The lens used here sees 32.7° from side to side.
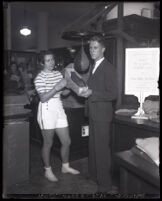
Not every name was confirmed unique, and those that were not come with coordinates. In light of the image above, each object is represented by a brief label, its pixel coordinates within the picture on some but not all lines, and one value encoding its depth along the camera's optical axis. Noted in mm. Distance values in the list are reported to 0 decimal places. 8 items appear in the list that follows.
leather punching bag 2178
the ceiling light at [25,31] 7109
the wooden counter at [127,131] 1796
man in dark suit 1984
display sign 1822
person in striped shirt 2299
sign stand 1975
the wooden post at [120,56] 2350
